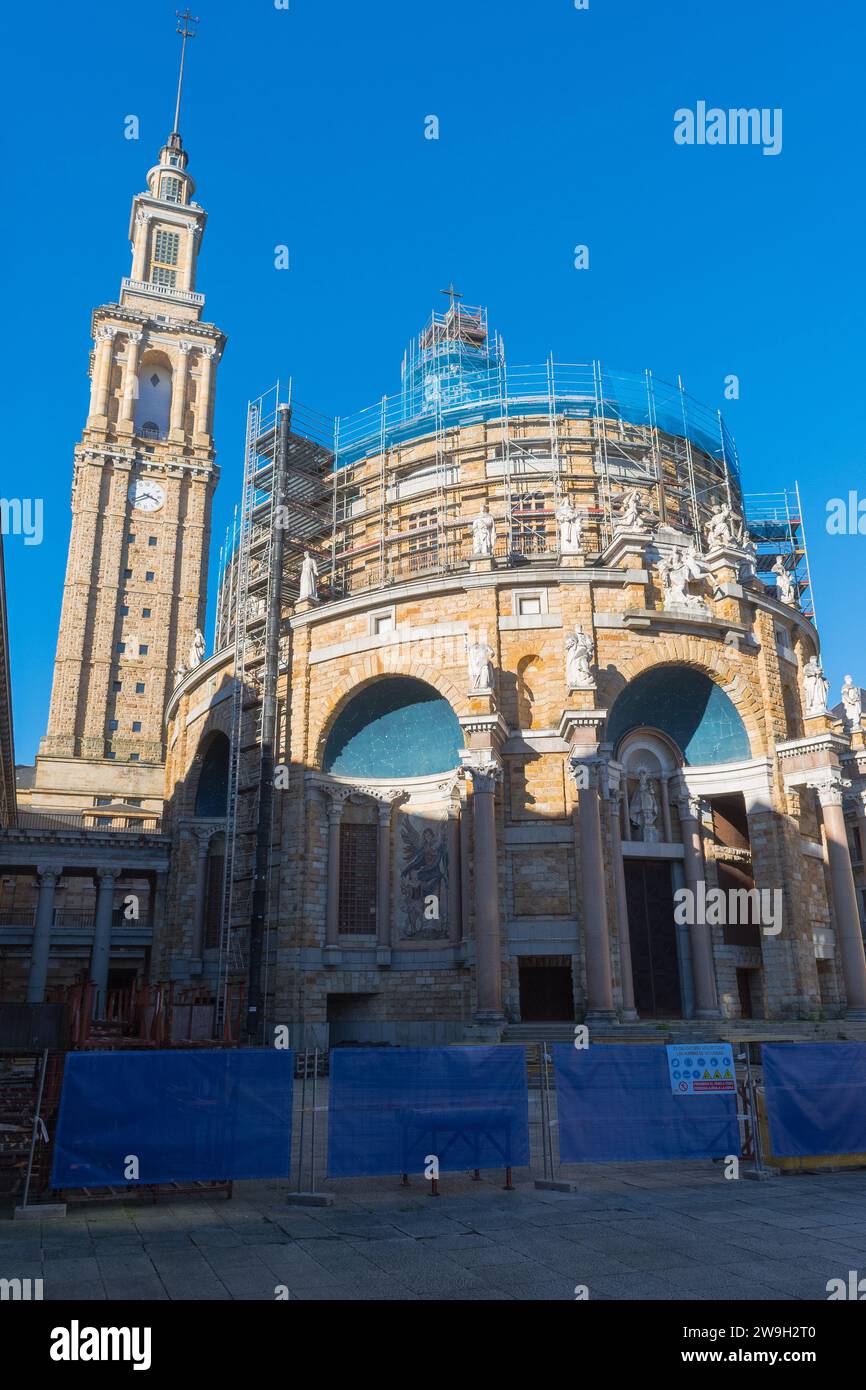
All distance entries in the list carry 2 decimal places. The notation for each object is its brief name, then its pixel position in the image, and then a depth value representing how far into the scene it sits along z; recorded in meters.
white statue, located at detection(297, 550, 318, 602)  34.94
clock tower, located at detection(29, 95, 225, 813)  57.47
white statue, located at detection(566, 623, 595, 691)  28.48
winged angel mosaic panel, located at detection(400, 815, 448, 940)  30.42
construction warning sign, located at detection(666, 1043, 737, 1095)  13.42
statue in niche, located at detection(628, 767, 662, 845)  32.03
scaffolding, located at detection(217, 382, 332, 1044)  31.41
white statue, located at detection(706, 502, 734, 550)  33.47
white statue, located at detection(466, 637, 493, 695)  28.48
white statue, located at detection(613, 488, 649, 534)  32.47
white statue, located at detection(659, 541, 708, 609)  31.77
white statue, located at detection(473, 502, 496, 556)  31.59
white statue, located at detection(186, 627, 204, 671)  43.92
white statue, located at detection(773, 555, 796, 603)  37.94
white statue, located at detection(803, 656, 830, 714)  32.22
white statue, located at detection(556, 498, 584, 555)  31.25
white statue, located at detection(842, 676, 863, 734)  37.19
